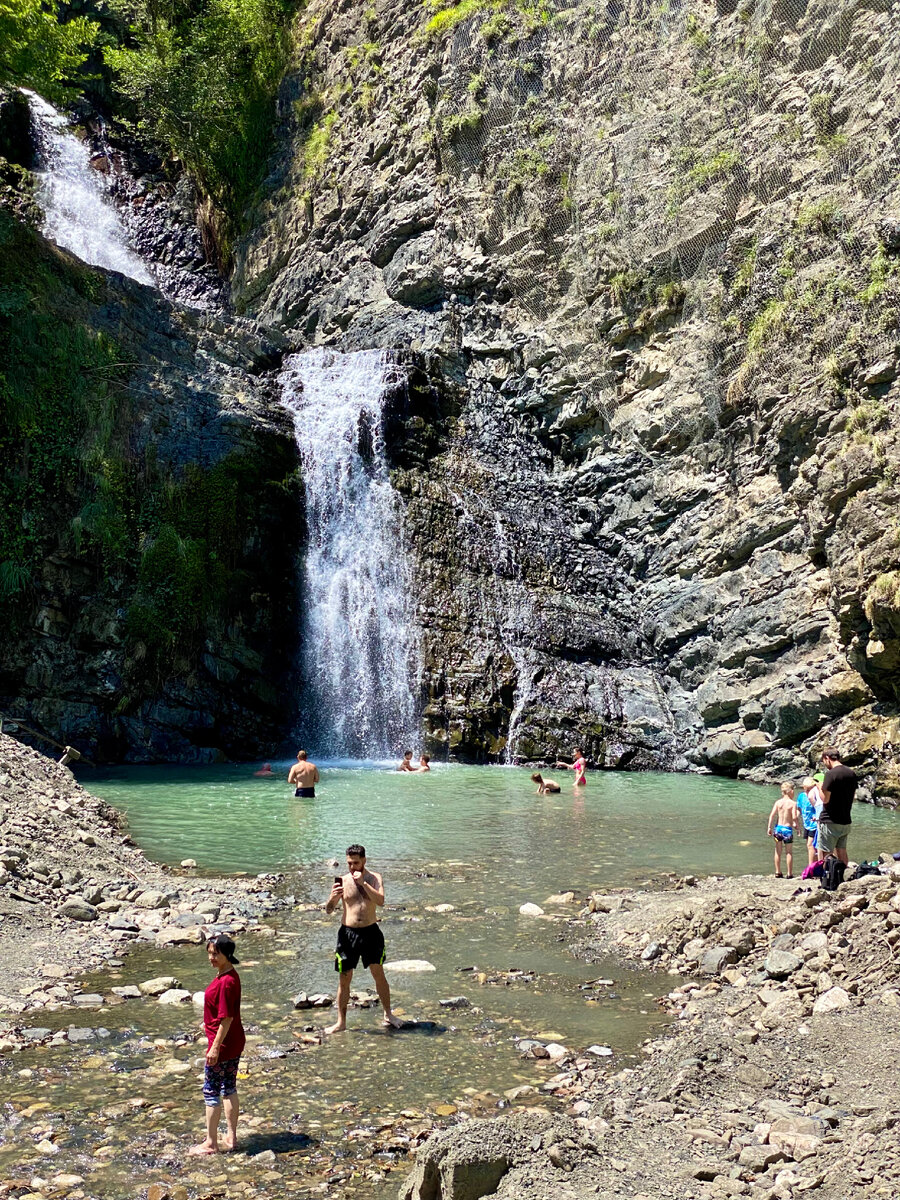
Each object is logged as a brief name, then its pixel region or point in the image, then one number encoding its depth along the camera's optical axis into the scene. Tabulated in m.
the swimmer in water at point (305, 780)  18.34
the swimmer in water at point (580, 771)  21.39
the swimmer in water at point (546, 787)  19.94
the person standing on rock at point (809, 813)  11.92
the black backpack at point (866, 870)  10.71
